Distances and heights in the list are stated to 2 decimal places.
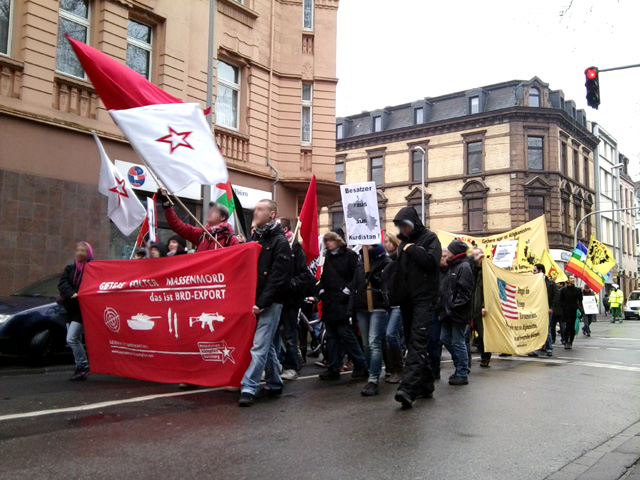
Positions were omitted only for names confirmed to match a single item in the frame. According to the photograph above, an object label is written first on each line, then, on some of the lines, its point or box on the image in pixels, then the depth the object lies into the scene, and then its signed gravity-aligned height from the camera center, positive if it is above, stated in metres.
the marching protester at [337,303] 8.34 -0.28
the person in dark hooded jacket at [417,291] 6.31 -0.08
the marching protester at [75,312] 7.89 -0.44
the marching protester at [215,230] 7.40 +0.57
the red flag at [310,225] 9.27 +0.81
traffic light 12.79 +4.03
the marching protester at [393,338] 7.75 -0.68
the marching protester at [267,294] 6.25 -0.13
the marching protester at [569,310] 15.03 -0.57
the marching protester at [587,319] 20.49 -1.10
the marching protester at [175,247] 9.02 +0.45
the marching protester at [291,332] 8.39 -0.68
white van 39.91 -1.37
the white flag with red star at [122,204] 10.02 +1.17
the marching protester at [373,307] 7.39 -0.30
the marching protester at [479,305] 10.38 -0.34
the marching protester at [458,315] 8.08 -0.40
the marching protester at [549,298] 12.91 -0.27
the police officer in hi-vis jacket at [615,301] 34.77 -0.78
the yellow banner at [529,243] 16.16 +1.07
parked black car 9.02 -0.73
